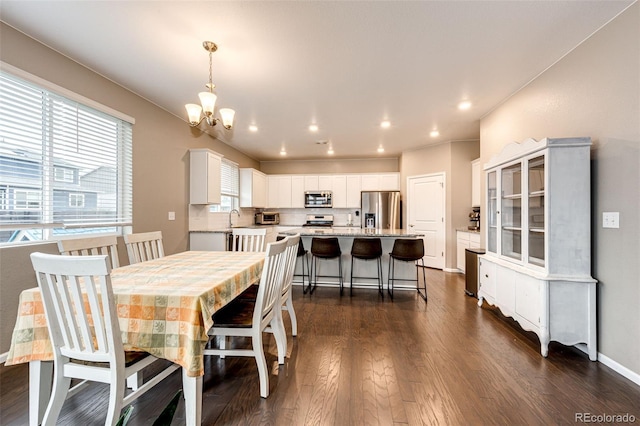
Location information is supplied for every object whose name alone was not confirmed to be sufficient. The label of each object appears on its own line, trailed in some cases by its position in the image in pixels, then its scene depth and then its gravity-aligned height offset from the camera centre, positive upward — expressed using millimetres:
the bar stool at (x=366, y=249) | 3818 -474
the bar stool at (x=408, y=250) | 3684 -467
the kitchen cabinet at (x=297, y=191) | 6777 +572
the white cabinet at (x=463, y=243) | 4621 -483
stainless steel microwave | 6590 +370
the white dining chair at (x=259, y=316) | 1737 -700
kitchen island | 4129 -771
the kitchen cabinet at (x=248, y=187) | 6027 +587
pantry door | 5477 +67
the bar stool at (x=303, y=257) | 4195 -684
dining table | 1323 -571
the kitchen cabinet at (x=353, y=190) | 6559 +588
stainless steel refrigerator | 6184 +132
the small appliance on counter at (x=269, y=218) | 6789 -98
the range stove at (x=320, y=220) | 6777 -137
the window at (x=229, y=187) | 5270 +534
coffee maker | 4914 -63
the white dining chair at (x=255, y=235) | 3039 -247
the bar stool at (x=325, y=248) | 3879 -470
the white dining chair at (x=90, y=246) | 1889 -242
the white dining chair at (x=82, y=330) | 1189 -546
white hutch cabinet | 2217 -251
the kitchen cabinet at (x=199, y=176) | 4223 +578
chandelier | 2236 +880
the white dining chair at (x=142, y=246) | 2381 -309
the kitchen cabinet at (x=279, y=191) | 6840 +575
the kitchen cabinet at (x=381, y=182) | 6473 +775
